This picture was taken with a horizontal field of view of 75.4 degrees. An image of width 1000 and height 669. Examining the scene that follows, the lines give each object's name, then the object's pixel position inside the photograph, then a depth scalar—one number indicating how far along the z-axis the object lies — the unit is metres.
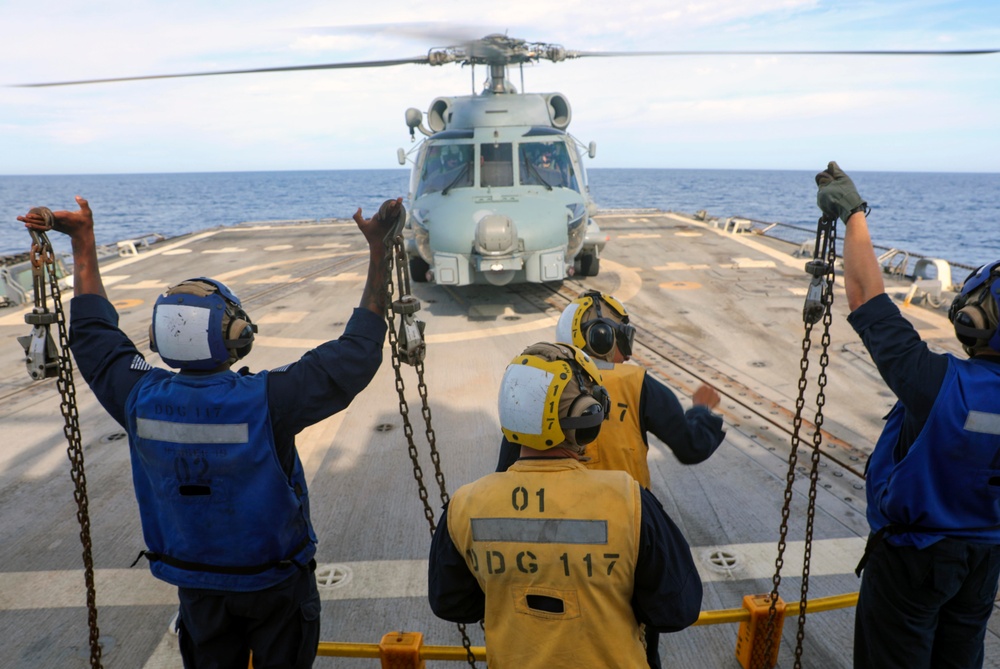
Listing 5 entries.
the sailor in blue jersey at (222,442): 2.60
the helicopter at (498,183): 10.31
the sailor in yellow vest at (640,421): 3.07
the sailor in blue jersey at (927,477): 2.47
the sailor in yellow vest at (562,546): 1.98
